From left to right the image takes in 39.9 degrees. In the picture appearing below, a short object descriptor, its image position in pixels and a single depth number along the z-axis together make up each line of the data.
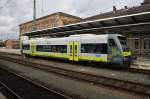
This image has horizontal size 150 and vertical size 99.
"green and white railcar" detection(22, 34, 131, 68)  17.50
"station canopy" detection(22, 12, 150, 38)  19.14
